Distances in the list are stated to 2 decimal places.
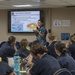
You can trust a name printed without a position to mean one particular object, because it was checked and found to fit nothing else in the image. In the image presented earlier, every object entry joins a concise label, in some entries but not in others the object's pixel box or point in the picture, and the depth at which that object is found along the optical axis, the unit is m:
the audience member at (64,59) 4.26
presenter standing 9.72
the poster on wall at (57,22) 10.72
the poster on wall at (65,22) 10.68
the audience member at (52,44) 6.54
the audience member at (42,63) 3.50
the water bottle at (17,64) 4.57
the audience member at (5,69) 3.58
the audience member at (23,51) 5.71
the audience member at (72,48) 6.37
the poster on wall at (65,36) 10.63
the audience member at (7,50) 6.41
